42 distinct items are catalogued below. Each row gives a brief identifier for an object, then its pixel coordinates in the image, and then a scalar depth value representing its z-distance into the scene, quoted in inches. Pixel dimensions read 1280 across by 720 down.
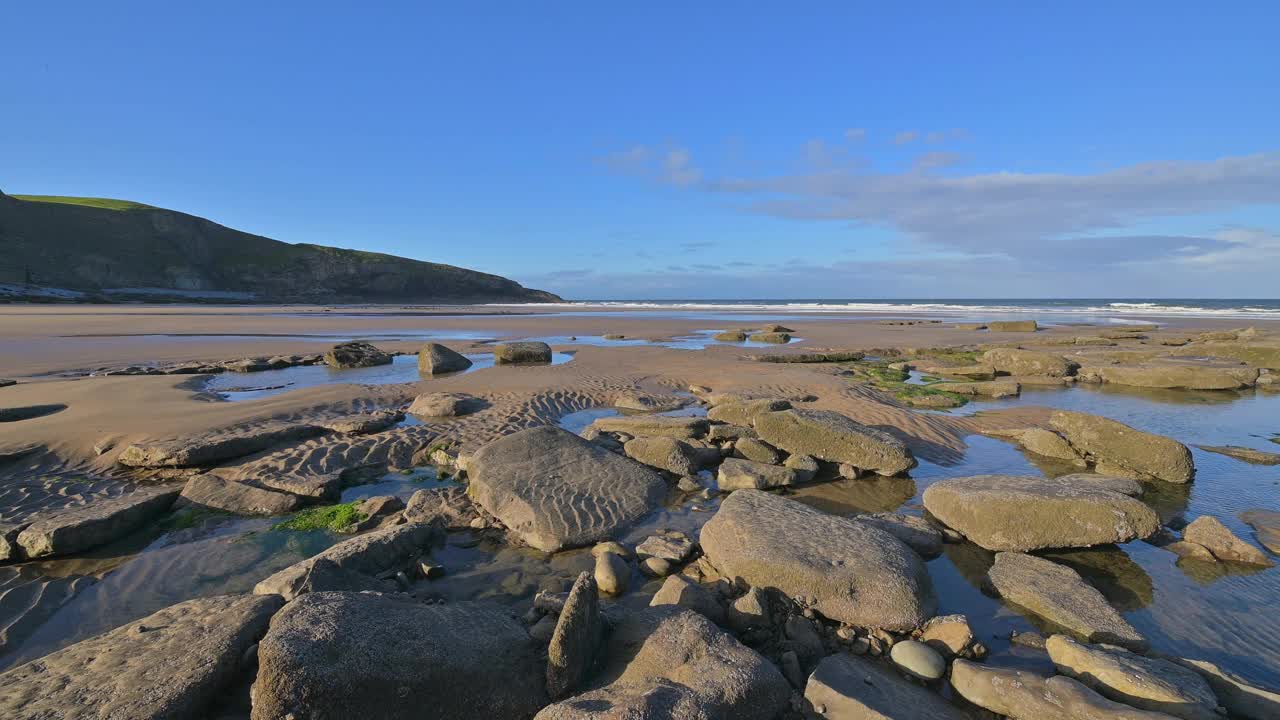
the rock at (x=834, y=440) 307.0
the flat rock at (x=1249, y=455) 330.3
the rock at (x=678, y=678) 113.8
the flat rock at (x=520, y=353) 693.9
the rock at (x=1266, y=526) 225.4
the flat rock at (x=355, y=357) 678.5
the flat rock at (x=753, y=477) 288.4
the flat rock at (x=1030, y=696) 123.9
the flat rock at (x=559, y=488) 232.4
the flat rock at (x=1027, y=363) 631.8
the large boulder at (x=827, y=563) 167.3
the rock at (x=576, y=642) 129.3
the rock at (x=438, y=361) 631.9
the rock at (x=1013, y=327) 1270.9
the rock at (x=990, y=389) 527.2
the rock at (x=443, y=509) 240.4
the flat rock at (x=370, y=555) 170.7
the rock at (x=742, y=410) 384.2
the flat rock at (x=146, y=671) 114.7
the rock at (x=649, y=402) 466.9
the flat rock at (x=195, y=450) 303.6
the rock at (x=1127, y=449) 290.7
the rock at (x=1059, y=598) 161.6
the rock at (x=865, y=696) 128.7
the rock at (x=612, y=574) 189.6
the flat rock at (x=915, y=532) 221.5
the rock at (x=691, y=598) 164.6
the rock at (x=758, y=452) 320.5
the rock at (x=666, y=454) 307.7
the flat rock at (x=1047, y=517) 215.9
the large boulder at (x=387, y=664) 111.4
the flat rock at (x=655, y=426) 358.3
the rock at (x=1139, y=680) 128.3
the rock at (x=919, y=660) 147.7
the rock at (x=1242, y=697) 130.6
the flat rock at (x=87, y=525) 204.4
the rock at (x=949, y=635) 154.6
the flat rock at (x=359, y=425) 366.0
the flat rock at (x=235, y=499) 256.8
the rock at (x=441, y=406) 421.1
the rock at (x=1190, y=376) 560.4
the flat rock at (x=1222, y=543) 209.9
